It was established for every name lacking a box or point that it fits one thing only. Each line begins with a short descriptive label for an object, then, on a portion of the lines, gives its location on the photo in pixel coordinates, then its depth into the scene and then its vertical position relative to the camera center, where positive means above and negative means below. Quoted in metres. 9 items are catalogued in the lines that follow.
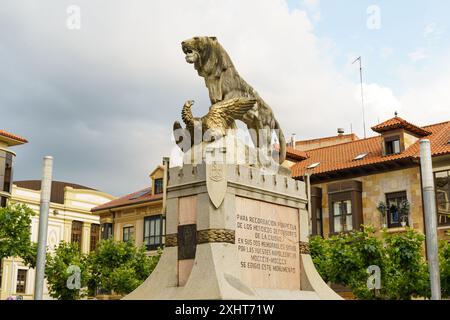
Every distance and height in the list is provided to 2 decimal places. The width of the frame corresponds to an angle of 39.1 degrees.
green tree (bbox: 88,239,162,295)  40.72 +2.30
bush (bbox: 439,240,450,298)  29.36 +1.43
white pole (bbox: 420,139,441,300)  19.14 +2.29
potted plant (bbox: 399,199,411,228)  38.16 +5.28
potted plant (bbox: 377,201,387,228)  39.16 +5.47
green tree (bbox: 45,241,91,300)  39.09 +1.55
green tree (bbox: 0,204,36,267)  34.16 +3.54
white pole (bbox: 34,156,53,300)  21.68 +2.56
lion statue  14.57 +5.07
